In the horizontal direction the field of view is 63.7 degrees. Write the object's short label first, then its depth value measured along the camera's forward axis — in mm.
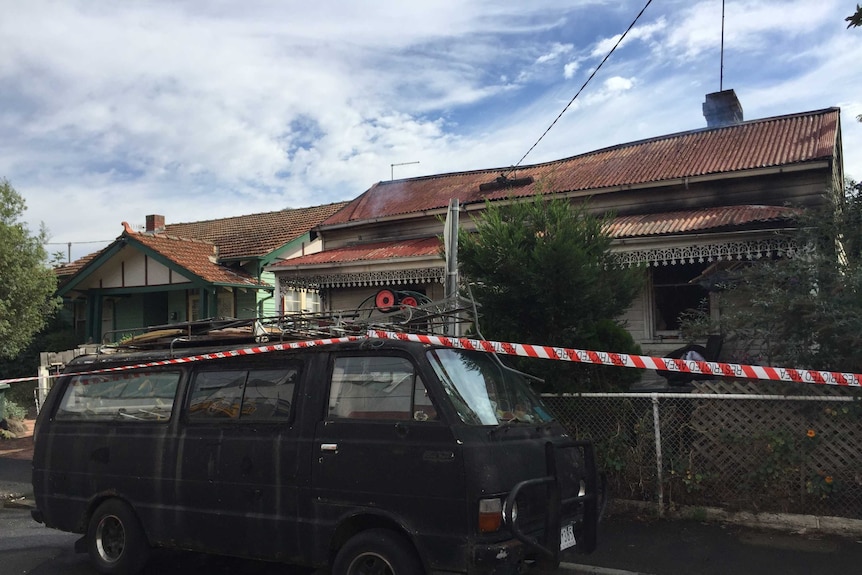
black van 4039
